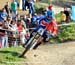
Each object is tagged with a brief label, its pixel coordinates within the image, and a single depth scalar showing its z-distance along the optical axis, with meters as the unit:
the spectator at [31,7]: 22.10
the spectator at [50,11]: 19.52
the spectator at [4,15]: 17.84
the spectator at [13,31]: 16.55
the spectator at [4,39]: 15.94
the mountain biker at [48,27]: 14.11
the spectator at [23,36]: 16.68
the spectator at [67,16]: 21.88
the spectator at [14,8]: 20.40
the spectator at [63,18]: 21.82
